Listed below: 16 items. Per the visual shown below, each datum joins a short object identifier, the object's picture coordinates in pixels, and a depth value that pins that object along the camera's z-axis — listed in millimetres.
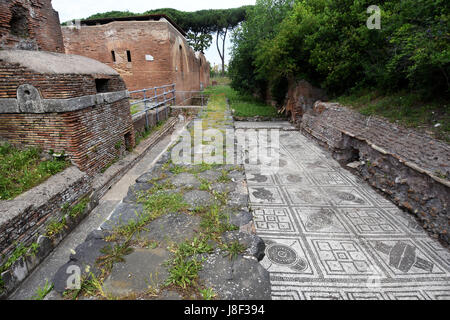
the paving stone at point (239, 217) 2604
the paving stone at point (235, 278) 1760
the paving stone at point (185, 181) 3490
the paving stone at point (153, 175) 3594
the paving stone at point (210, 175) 3742
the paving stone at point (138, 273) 1781
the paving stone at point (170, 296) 1709
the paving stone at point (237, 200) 2961
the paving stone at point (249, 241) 2169
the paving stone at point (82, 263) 1827
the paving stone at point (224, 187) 3363
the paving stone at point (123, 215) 2517
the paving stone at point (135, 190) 3064
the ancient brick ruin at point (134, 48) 10500
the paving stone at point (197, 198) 2978
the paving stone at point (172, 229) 2354
